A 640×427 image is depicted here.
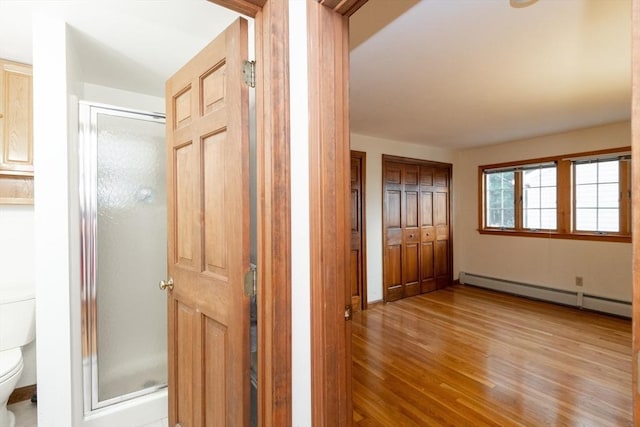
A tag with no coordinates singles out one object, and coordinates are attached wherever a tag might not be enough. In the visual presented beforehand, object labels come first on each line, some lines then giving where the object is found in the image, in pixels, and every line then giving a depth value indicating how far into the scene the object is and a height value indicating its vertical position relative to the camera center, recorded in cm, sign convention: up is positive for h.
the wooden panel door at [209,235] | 111 -9
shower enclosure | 177 -25
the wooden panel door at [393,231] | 424 -28
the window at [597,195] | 367 +16
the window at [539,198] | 418 +16
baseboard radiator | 363 -114
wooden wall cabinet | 184 +54
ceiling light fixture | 147 +99
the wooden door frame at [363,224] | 395 -16
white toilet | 167 -67
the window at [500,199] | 465 +17
